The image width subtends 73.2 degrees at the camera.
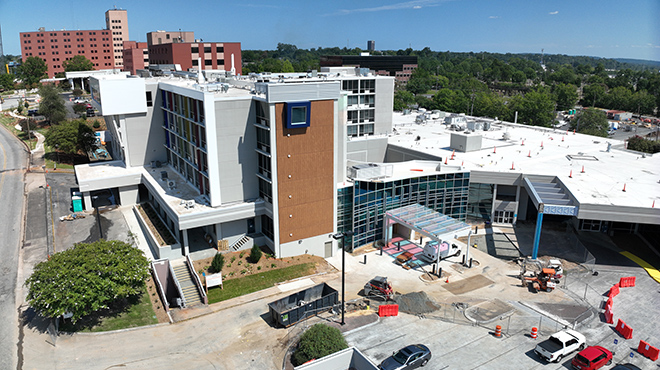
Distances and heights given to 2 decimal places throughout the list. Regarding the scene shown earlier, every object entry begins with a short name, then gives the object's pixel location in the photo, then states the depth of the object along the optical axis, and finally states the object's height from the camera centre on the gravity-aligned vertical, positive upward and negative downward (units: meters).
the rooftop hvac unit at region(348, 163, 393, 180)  45.59 -9.24
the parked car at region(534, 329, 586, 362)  28.02 -16.50
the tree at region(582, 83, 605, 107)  178.25 -5.11
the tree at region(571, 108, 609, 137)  111.38 -10.22
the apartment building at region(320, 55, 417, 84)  159.62 +7.09
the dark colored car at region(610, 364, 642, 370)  26.36 -16.57
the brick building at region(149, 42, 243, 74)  99.62 +5.61
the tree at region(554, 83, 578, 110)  172.25 -5.76
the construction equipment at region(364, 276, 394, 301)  35.91 -16.55
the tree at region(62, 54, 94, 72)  164.70 +4.94
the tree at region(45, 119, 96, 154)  69.62 -9.16
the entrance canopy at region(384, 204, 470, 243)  41.51 -13.57
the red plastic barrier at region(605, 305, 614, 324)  32.78 -16.83
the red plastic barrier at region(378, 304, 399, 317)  33.47 -16.85
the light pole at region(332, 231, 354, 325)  29.61 -15.65
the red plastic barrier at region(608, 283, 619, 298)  36.18 -16.75
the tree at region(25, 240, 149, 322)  28.98 -13.38
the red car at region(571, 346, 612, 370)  26.72 -16.39
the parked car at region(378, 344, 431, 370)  26.75 -16.54
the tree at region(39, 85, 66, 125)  90.12 -5.42
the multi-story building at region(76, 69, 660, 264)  40.09 -10.17
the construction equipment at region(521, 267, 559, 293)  37.59 -16.71
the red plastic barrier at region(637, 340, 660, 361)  28.30 -16.82
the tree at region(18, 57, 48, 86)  162.50 +2.75
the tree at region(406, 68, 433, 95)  189.75 -2.26
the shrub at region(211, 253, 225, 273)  38.53 -15.54
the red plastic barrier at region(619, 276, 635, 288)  38.25 -16.75
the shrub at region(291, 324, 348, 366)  27.50 -16.08
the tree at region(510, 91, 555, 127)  117.06 -7.60
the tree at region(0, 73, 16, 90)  155.38 -1.36
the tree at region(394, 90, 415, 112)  148.62 -5.41
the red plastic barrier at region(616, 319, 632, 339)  30.58 -16.79
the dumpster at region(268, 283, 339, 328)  32.22 -16.59
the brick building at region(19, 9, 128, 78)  181.88 +13.15
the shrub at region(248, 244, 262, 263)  40.50 -15.54
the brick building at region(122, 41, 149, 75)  136.46 +6.21
